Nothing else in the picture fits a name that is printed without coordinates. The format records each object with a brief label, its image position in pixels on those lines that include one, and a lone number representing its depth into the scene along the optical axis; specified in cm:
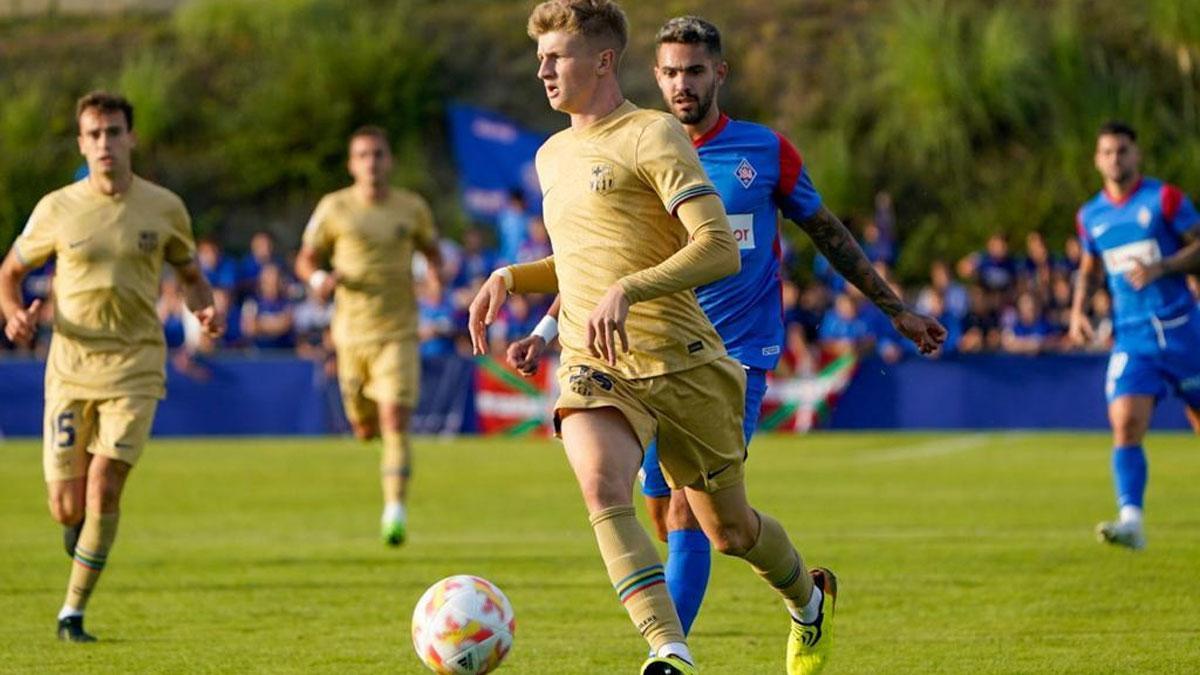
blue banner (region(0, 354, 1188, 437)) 5156
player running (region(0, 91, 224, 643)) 1959
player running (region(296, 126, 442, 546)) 2970
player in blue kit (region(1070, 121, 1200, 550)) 2550
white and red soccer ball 1459
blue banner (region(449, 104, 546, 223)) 6109
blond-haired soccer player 1352
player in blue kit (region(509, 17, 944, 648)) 1611
